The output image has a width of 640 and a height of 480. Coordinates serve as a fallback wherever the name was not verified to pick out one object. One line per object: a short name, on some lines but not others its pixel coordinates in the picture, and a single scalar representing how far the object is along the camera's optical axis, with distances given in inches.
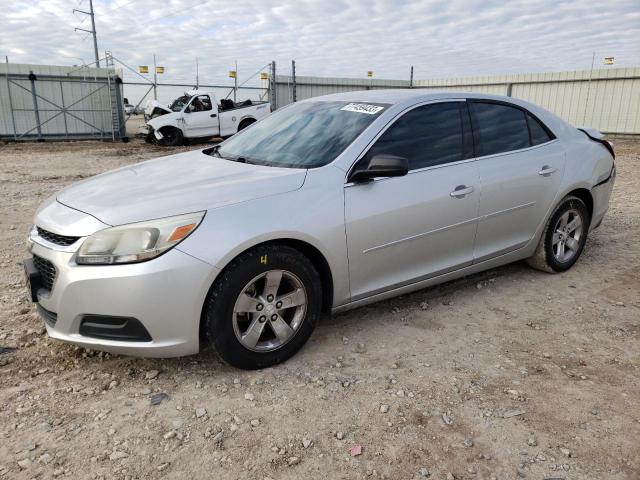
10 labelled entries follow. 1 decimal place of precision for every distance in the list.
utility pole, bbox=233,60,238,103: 892.0
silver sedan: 102.7
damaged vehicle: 683.4
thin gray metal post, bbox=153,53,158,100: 869.3
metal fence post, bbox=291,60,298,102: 819.4
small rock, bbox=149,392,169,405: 105.7
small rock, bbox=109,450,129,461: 89.7
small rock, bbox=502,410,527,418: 102.7
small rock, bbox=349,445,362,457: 91.4
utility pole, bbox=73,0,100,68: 1128.8
